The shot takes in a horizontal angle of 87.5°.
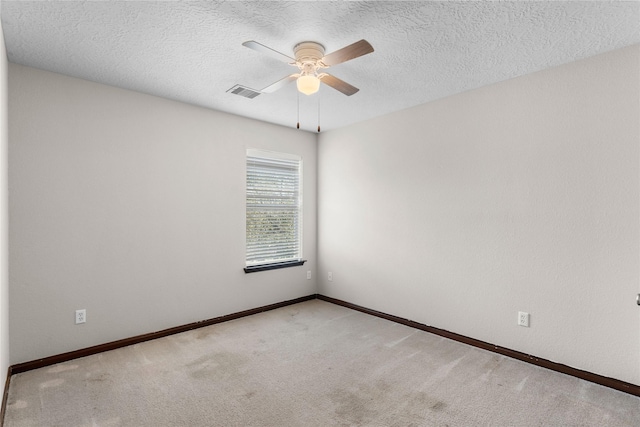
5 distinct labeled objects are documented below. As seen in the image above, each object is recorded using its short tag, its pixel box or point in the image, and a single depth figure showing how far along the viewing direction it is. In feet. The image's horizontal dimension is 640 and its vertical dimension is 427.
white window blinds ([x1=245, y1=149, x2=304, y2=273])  13.94
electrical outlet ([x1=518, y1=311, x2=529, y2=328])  9.41
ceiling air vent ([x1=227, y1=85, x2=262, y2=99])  10.06
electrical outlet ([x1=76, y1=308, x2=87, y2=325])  9.61
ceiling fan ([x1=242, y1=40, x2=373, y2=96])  6.52
